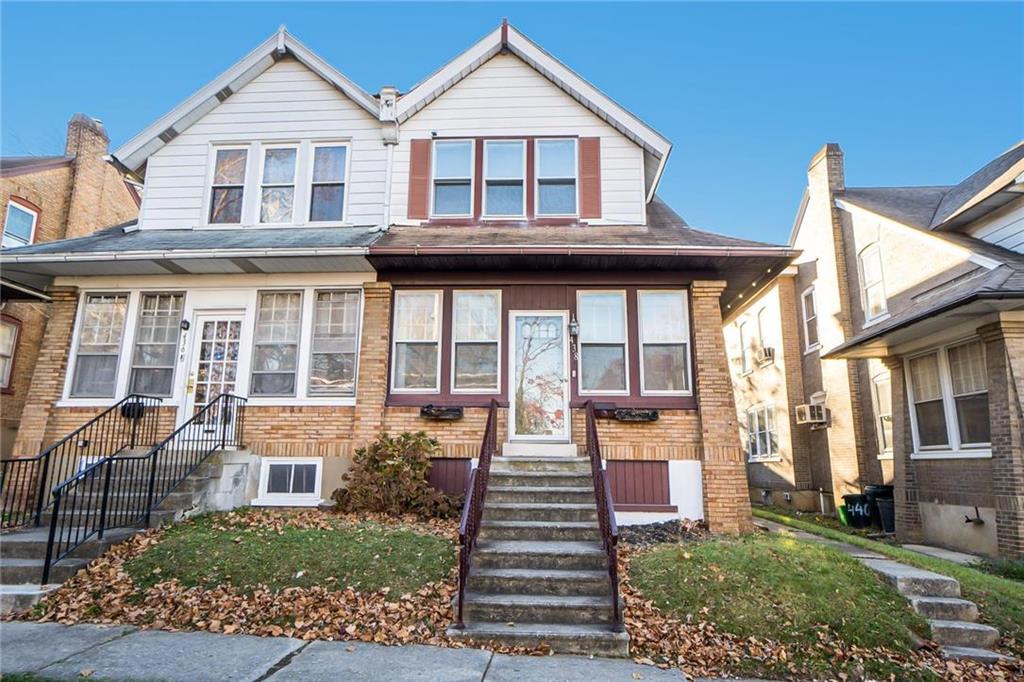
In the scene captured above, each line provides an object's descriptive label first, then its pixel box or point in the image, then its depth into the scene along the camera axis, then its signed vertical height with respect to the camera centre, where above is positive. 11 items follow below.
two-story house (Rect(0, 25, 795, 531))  8.59 +2.63
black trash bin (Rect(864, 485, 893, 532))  11.74 -1.11
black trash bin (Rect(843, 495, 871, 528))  11.99 -1.46
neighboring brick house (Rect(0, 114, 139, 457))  14.67 +6.53
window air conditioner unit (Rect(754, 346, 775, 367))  17.02 +2.65
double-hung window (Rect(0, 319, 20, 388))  14.52 +2.23
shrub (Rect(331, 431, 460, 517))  7.72 -0.62
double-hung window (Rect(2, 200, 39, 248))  14.88 +5.64
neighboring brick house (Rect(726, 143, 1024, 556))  8.25 +1.78
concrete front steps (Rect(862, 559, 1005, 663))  5.03 -1.60
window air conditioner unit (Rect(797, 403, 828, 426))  14.33 +0.73
